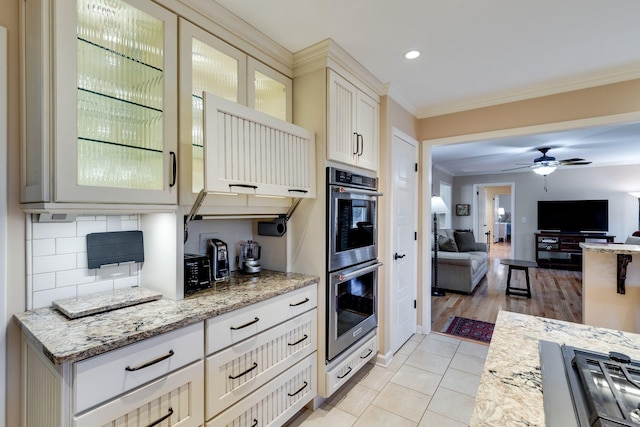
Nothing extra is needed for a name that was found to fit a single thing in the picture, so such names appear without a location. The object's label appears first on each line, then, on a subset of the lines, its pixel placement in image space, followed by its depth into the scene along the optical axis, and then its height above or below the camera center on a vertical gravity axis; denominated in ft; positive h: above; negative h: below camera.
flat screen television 21.75 -0.14
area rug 10.64 -4.29
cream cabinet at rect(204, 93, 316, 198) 4.78 +1.07
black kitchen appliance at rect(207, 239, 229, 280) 6.25 -0.97
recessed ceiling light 7.01 +3.69
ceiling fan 15.52 +2.59
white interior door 9.23 -0.92
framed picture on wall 26.99 +0.24
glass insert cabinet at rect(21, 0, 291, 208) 3.78 +1.57
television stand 21.71 -2.58
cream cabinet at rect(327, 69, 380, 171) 6.85 +2.19
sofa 15.70 -2.95
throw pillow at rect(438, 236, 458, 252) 18.38 -1.96
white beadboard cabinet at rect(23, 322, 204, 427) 3.30 -2.11
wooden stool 15.44 -2.87
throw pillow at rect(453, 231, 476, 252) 20.34 -1.91
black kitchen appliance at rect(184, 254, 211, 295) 5.36 -1.11
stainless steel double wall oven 6.76 -1.13
